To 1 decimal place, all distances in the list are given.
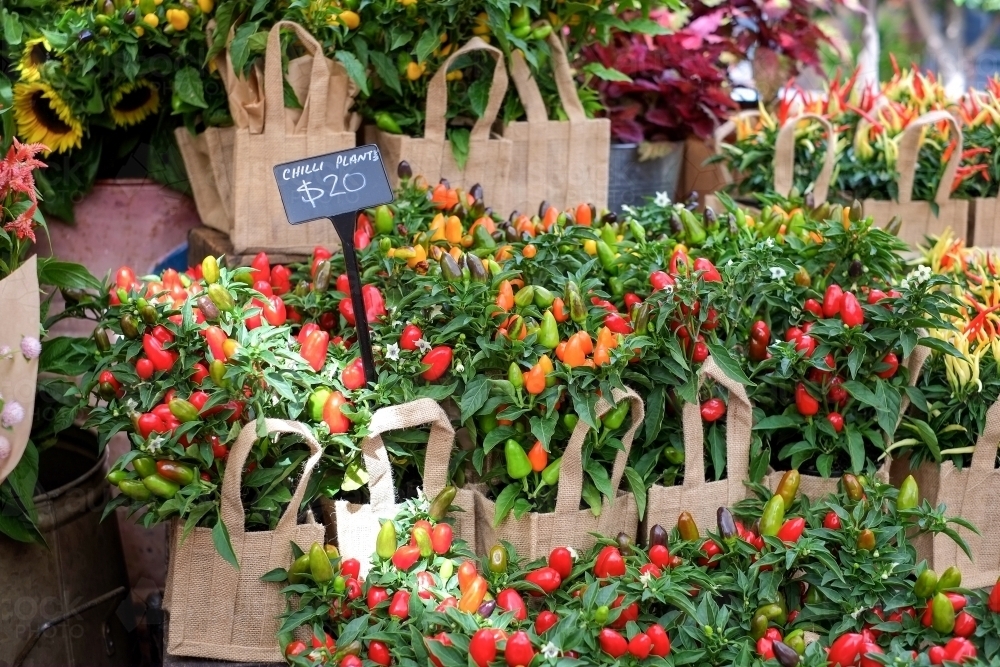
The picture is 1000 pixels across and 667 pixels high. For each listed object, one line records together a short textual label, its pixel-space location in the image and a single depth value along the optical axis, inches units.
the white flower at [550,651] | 99.0
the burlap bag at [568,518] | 106.3
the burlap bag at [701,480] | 108.2
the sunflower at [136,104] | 126.4
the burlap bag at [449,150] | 122.1
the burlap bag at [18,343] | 108.0
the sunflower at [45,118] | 124.1
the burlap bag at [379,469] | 105.7
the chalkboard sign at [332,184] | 106.7
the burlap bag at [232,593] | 104.7
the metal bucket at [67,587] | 113.2
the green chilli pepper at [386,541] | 104.1
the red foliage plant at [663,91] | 139.8
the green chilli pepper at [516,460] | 106.4
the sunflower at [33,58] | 123.6
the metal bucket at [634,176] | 137.0
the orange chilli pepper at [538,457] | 106.4
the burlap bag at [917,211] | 131.8
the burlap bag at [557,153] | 126.2
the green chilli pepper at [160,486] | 104.1
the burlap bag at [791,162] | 129.7
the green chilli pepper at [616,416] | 106.5
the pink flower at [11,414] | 107.7
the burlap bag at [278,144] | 120.5
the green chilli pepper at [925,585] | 102.3
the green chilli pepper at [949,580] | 102.4
